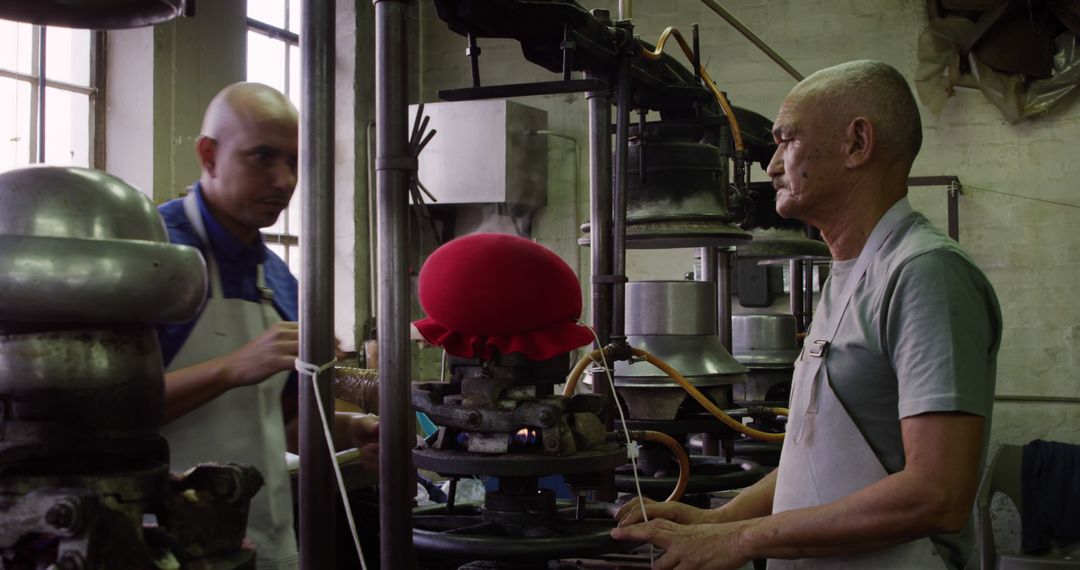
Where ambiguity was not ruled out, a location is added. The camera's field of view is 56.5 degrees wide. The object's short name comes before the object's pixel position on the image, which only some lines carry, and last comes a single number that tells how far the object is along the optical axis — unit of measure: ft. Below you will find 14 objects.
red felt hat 4.51
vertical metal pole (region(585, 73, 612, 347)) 6.78
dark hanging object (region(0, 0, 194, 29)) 3.21
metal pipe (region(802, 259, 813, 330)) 14.41
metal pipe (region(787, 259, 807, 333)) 14.11
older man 4.00
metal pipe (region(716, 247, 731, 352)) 11.35
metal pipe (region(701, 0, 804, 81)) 9.28
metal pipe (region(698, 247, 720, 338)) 11.27
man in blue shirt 5.33
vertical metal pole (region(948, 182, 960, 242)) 18.47
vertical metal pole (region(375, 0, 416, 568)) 3.83
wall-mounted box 19.43
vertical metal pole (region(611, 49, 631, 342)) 6.86
